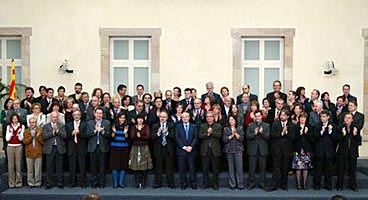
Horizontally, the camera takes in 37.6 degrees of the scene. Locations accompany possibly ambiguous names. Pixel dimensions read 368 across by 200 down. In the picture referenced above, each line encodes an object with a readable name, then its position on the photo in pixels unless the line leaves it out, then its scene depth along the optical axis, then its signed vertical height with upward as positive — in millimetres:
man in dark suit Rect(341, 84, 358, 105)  11477 +129
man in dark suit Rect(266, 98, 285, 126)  10570 -247
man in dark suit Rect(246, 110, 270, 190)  10453 -902
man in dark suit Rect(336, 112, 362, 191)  10359 -915
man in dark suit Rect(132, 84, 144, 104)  11827 +105
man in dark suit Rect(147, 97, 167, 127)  10812 -265
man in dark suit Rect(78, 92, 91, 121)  11098 -97
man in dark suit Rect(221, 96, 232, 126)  11055 -155
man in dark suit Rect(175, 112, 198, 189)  10539 -860
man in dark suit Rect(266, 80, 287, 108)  11455 +105
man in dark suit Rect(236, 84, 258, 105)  11359 +59
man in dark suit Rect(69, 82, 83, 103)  11859 +149
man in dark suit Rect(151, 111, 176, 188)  10570 -947
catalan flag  12119 +150
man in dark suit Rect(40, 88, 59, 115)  11525 -86
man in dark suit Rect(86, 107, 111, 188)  10516 -893
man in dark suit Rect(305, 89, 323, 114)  10990 +14
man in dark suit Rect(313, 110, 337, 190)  10328 -800
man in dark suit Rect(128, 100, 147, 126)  10664 -266
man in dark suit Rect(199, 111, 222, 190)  10477 -932
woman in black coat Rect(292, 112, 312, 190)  10391 -941
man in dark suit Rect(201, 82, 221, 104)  11877 +140
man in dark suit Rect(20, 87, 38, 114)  11539 -46
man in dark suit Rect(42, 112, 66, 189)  10547 -967
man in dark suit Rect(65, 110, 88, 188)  10562 -942
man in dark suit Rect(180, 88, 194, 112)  11367 -18
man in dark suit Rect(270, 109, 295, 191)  10352 -930
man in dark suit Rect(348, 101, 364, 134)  10530 -309
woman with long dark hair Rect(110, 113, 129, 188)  10578 -936
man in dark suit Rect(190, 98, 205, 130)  10769 -298
